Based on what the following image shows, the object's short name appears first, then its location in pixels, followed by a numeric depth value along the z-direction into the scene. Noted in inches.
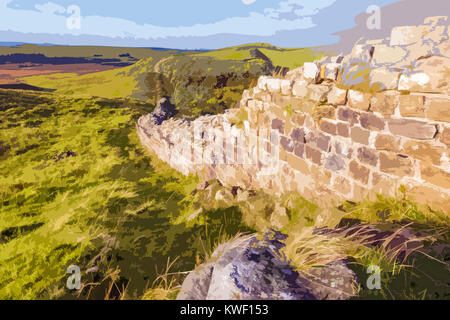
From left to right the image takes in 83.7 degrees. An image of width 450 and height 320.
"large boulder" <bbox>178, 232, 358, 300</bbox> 78.0
